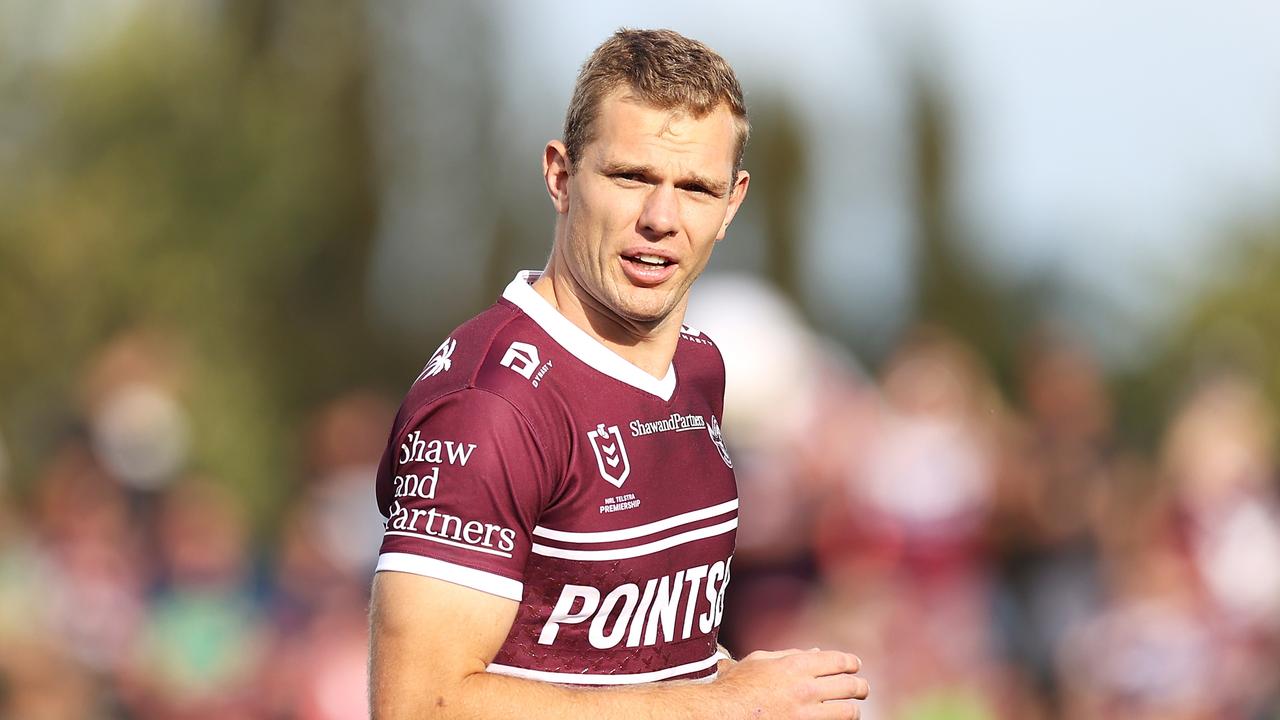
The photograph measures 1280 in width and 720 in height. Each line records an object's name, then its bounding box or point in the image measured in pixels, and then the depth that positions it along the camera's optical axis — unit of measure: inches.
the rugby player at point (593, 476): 271.1
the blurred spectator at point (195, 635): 808.9
